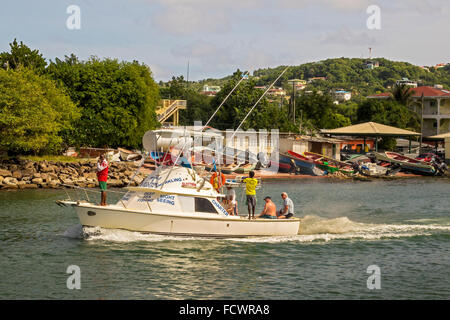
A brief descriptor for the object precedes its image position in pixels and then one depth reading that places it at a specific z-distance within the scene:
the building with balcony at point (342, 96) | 174.38
